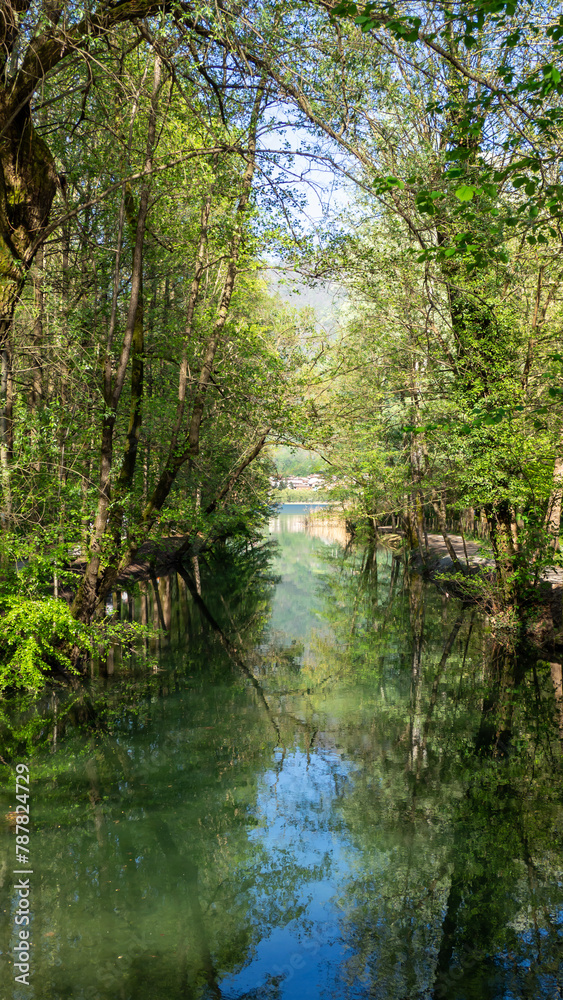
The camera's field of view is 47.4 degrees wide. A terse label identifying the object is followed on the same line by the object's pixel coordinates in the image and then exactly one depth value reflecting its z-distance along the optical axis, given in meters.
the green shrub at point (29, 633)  8.68
